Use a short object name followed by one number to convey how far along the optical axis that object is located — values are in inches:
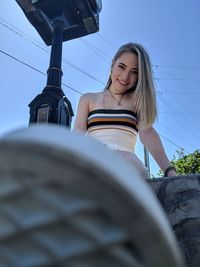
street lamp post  109.1
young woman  67.3
